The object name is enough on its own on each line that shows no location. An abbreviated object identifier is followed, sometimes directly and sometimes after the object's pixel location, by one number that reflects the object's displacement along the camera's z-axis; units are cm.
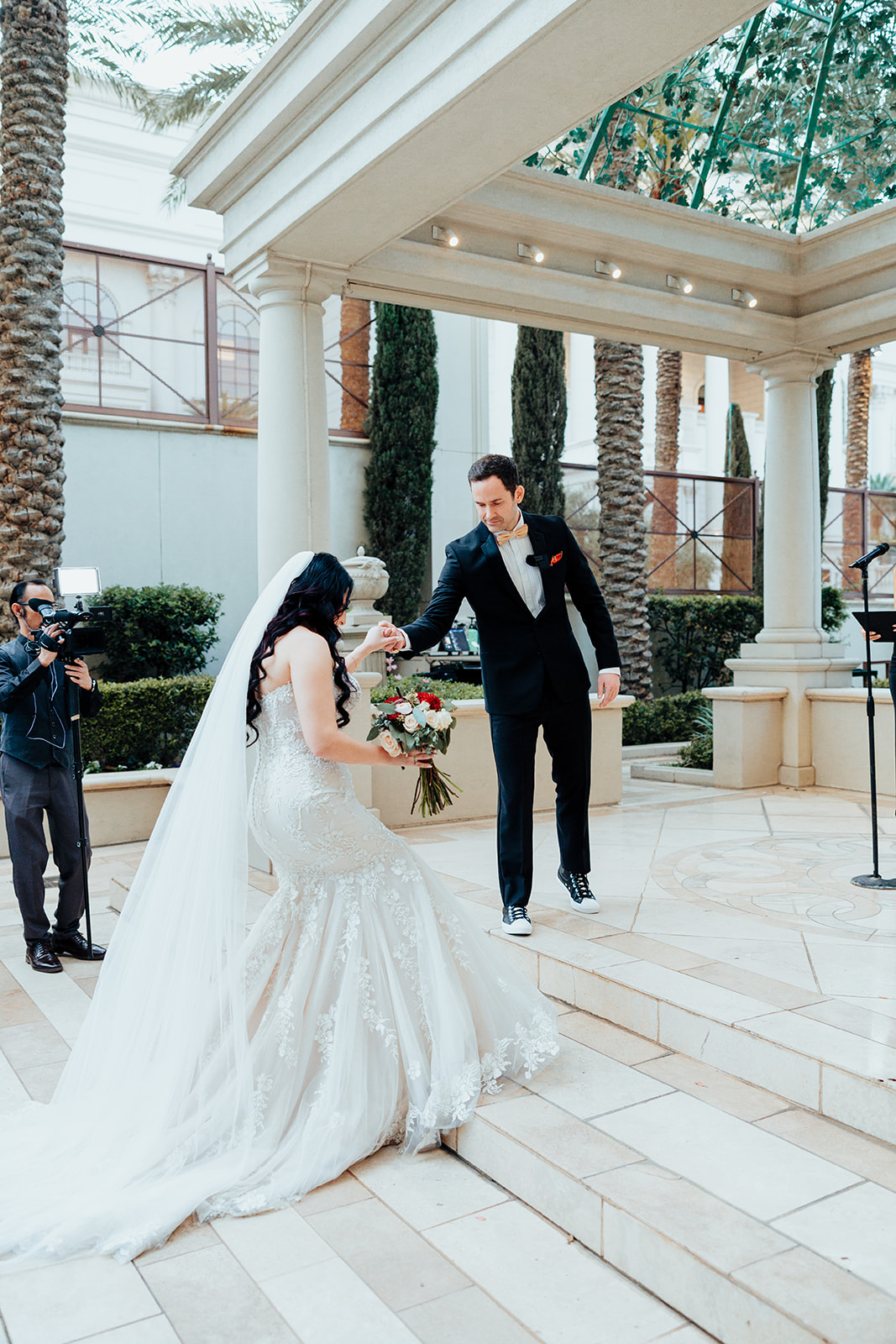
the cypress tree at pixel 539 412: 1514
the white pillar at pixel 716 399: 2584
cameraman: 496
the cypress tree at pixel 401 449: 1455
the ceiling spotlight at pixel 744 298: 765
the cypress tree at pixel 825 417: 1727
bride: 291
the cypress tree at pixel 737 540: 1761
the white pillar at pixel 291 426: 607
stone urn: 845
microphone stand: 486
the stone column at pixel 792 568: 845
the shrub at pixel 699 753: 1015
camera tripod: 496
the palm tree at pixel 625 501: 1281
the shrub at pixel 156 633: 1148
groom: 441
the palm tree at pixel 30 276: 855
